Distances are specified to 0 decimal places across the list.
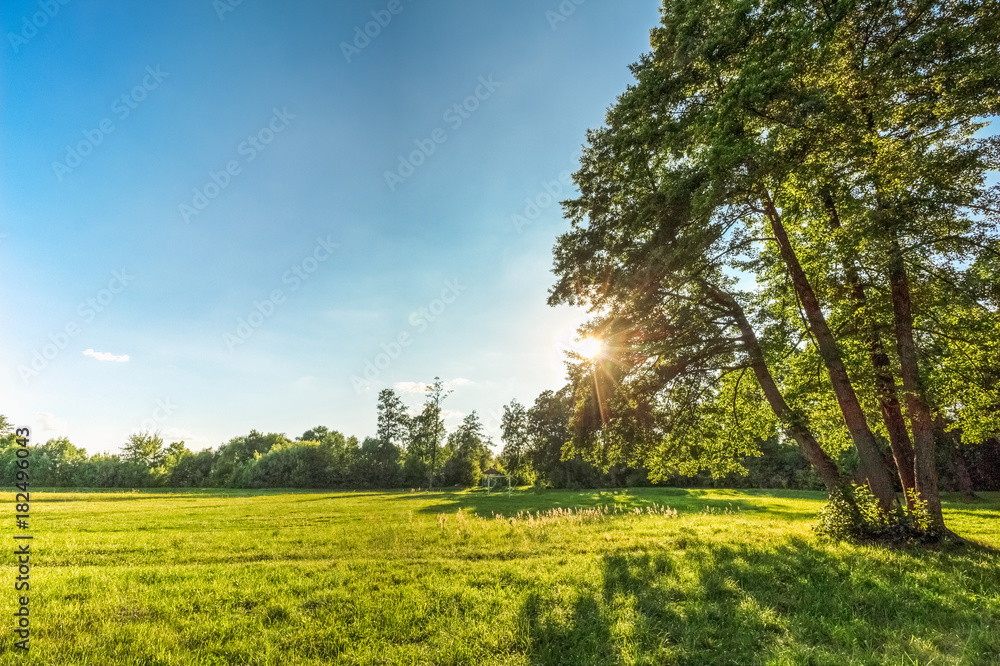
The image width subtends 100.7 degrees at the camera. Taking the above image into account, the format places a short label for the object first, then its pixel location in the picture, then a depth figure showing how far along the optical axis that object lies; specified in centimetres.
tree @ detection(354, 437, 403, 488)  7050
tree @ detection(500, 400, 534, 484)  5587
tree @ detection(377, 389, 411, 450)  7712
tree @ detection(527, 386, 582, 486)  5406
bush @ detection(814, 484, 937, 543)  997
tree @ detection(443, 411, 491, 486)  6869
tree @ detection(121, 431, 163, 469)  8262
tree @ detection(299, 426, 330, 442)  10670
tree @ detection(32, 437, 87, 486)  7756
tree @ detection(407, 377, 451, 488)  7019
